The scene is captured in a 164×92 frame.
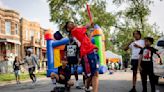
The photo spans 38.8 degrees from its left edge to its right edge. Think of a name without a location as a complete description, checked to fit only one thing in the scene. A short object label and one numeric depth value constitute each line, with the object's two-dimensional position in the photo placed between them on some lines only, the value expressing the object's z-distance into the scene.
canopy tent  31.06
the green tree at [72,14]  26.01
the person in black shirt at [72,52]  5.99
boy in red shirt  4.84
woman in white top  6.50
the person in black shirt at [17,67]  12.77
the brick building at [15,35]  31.38
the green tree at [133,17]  14.85
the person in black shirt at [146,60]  6.07
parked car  7.29
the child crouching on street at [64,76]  6.14
